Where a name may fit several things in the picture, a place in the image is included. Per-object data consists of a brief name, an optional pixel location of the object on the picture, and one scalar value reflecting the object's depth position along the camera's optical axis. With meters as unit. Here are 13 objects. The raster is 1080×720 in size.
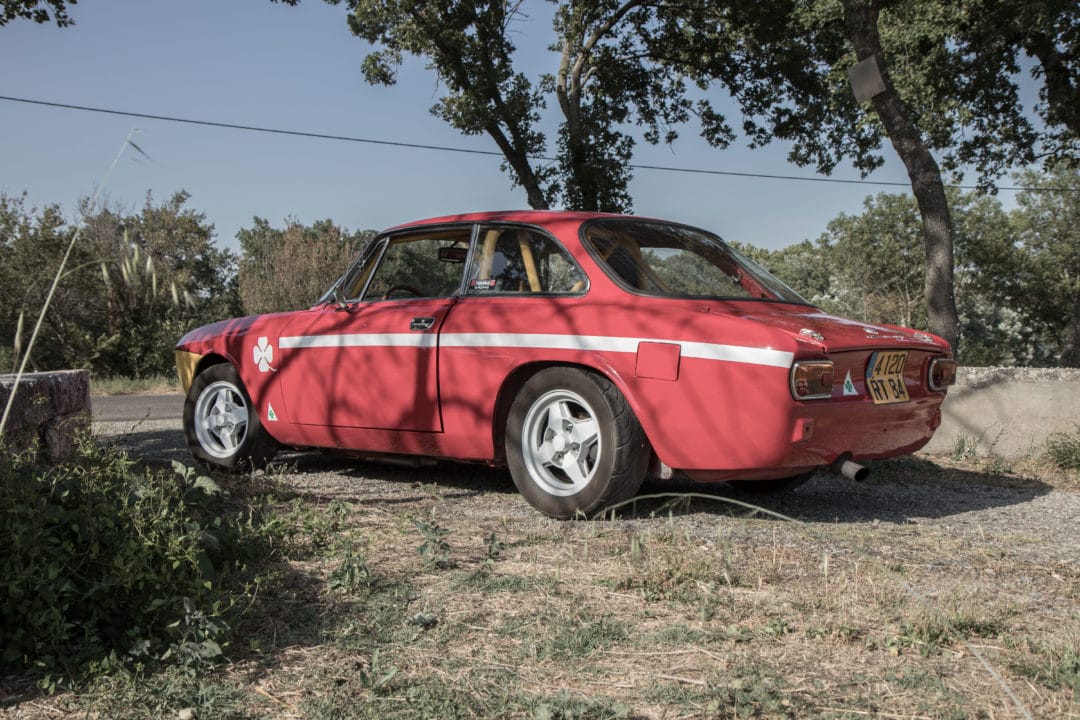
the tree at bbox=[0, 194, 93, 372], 23.92
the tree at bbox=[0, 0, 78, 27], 11.01
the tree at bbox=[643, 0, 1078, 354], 10.70
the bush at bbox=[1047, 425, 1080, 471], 6.89
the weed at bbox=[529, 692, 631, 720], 2.39
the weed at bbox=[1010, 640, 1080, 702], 2.55
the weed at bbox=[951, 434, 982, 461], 7.49
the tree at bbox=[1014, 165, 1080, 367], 45.00
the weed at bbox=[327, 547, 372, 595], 3.42
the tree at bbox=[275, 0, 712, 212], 18.17
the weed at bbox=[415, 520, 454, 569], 3.78
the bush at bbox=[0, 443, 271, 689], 2.80
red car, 4.28
